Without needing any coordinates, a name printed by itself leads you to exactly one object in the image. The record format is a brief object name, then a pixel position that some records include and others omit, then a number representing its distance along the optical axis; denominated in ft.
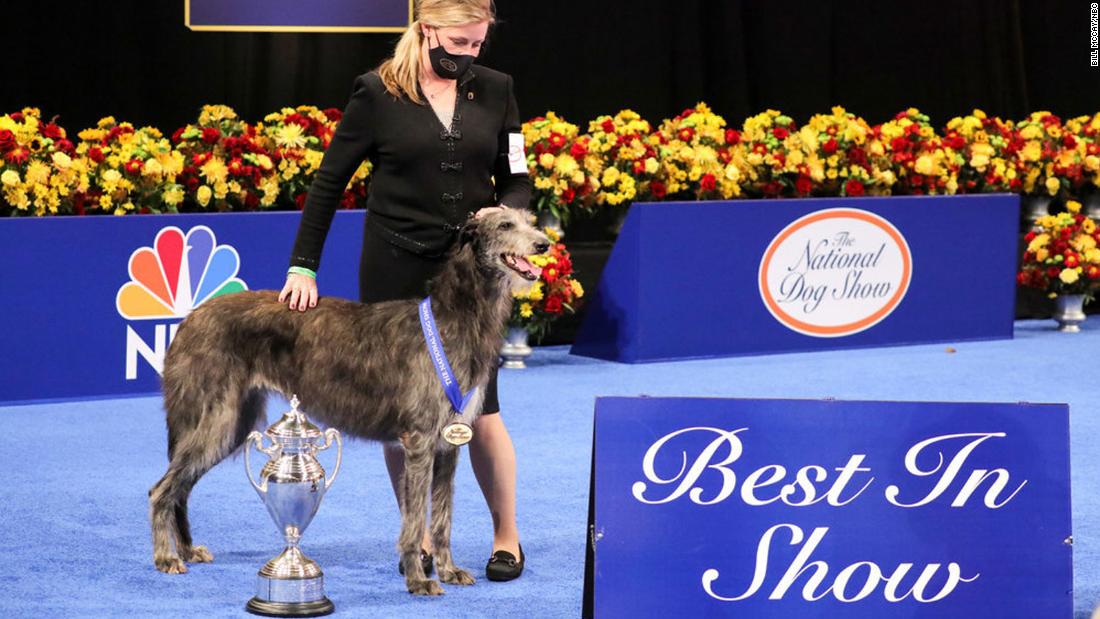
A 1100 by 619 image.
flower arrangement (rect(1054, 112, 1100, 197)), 63.96
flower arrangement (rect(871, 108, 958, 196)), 58.45
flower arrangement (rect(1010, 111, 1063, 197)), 62.47
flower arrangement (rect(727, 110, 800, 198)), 56.47
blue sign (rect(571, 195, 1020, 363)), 53.35
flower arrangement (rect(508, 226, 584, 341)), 51.51
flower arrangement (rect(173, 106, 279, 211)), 48.09
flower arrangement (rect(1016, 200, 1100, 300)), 61.23
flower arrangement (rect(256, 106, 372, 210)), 49.48
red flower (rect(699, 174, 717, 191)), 54.69
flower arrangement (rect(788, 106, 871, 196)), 56.67
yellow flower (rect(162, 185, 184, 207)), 47.45
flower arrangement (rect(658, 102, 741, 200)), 55.13
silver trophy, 26.70
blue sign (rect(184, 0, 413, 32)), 56.57
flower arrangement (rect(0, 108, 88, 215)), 45.61
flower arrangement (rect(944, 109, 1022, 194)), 60.63
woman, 28.19
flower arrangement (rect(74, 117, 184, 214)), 47.00
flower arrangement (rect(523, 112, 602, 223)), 53.50
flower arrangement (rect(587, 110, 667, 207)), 54.19
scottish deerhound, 27.76
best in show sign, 24.23
